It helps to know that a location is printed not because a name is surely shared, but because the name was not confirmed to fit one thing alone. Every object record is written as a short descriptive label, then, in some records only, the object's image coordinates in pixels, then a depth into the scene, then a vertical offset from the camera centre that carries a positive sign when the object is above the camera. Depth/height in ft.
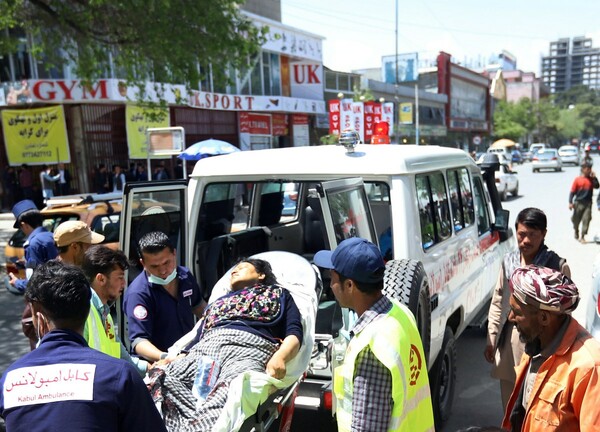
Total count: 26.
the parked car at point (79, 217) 23.15 -3.08
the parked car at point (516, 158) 149.59 -7.91
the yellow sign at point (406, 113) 128.57 +5.53
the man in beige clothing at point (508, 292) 10.56 -3.63
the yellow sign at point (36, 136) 57.36 +1.66
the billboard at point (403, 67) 180.14 +23.98
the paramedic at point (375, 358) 6.53 -2.86
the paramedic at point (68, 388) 5.21 -2.44
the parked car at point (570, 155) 134.31 -6.97
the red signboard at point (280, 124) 91.15 +2.93
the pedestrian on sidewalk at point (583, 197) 35.70 -4.80
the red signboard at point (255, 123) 83.82 +3.07
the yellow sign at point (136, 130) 62.72 +2.01
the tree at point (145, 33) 35.06 +8.18
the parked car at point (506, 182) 62.49 -6.40
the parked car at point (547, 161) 112.27 -6.91
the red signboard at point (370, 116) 73.61 +2.96
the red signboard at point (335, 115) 69.21 +3.11
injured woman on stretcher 8.38 -4.03
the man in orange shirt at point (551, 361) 6.14 -2.94
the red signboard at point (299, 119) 95.04 +3.82
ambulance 10.90 -2.36
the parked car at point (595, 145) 220.74 -7.93
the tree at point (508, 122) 221.66 +4.10
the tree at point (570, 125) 334.28 +2.20
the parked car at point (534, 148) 176.86 -6.57
